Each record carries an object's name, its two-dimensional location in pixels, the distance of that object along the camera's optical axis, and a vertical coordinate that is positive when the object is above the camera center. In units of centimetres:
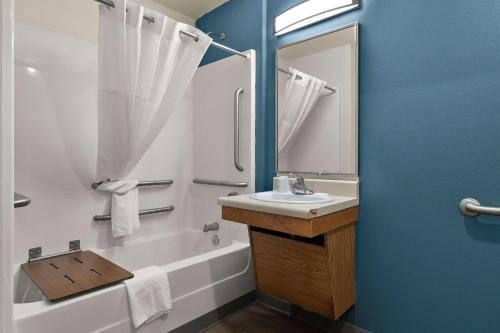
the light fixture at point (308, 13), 168 +94
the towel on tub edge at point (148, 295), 139 -65
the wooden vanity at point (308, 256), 143 -50
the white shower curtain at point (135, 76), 153 +50
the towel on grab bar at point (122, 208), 197 -30
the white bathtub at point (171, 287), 120 -67
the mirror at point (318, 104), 168 +39
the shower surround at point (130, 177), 160 -10
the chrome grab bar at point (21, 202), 122 -16
